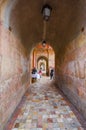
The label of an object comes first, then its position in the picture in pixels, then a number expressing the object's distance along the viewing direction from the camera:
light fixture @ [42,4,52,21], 2.12
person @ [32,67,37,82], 6.46
